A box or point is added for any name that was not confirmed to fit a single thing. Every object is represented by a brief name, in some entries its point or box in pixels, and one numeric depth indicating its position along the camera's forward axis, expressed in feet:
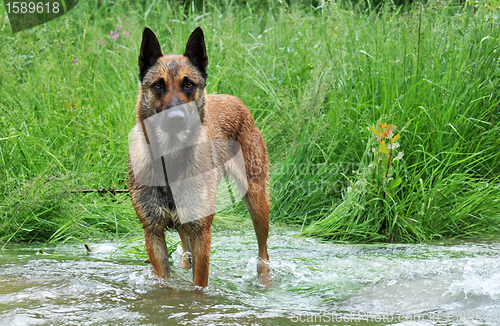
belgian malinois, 21.59
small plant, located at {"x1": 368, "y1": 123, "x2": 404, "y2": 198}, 28.30
